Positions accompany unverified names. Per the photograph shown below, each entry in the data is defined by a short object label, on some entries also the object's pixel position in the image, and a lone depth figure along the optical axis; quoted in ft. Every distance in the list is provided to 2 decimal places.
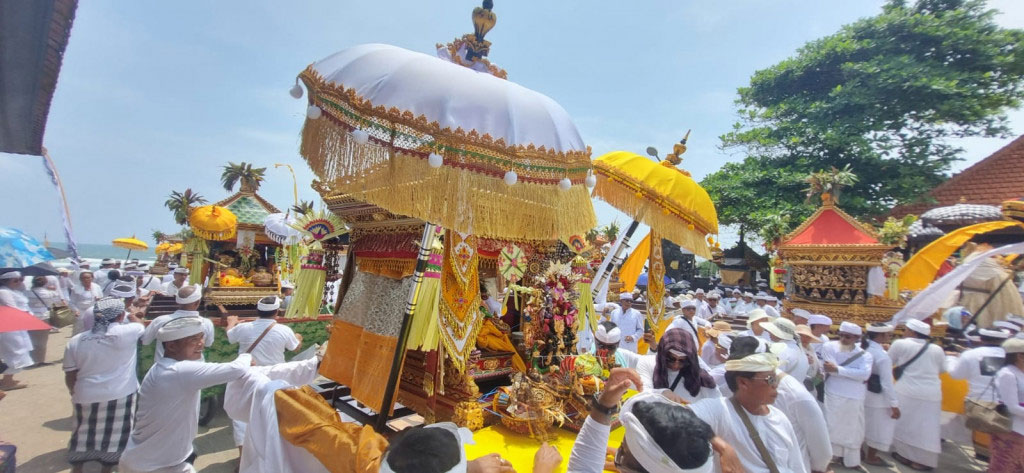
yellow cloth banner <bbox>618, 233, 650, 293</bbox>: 20.17
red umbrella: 6.88
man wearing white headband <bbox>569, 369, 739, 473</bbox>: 5.76
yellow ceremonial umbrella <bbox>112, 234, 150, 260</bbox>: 78.69
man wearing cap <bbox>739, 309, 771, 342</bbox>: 18.17
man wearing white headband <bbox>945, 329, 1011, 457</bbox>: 17.84
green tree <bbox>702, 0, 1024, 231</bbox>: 52.49
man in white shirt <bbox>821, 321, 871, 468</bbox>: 18.39
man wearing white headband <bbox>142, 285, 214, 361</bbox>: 15.25
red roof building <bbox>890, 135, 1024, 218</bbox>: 48.62
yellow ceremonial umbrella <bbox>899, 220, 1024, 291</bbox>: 26.73
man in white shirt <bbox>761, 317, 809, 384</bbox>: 13.81
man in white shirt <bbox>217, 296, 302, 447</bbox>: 15.40
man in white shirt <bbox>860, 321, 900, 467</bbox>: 18.75
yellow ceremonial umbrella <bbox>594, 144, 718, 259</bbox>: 16.42
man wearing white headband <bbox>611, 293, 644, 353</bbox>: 27.55
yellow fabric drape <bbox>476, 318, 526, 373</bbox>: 17.08
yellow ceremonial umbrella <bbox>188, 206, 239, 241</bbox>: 31.76
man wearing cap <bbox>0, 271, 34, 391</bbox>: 20.57
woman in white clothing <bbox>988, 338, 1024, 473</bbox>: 15.05
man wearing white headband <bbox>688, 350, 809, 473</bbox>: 7.09
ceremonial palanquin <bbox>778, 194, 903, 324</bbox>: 26.68
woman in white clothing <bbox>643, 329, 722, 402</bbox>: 11.85
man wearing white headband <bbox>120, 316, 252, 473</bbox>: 9.29
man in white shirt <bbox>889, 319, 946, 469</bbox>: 19.03
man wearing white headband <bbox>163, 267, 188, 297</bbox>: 33.61
